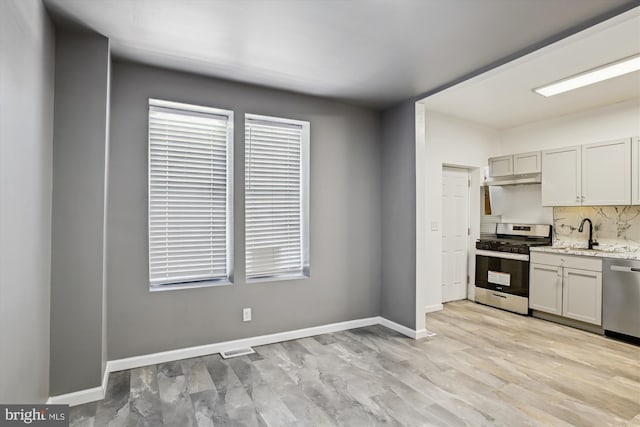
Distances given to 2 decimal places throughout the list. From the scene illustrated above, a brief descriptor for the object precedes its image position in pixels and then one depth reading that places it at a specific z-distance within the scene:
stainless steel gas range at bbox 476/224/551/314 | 4.56
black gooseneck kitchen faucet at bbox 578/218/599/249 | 4.36
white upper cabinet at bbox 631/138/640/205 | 3.80
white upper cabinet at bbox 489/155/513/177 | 5.05
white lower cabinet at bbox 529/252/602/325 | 3.87
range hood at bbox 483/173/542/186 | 4.83
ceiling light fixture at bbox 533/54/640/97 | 3.03
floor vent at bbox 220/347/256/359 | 3.19
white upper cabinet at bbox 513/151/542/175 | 4.74
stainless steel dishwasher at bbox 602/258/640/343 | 3.56
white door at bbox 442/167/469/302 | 5.05
